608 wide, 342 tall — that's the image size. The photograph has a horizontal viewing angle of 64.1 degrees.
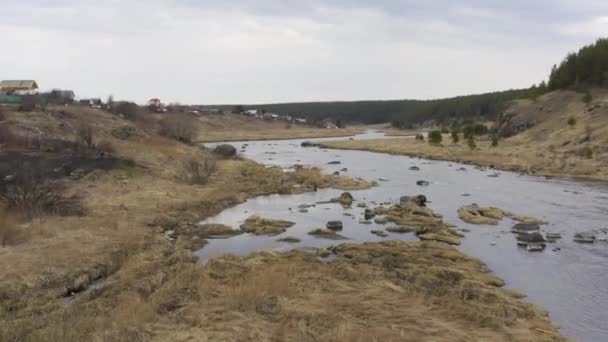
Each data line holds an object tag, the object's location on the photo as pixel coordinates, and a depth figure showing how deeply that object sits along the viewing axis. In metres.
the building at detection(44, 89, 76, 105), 75.69
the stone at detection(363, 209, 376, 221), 30.61
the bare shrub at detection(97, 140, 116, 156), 44.90
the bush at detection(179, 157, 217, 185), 41.28
